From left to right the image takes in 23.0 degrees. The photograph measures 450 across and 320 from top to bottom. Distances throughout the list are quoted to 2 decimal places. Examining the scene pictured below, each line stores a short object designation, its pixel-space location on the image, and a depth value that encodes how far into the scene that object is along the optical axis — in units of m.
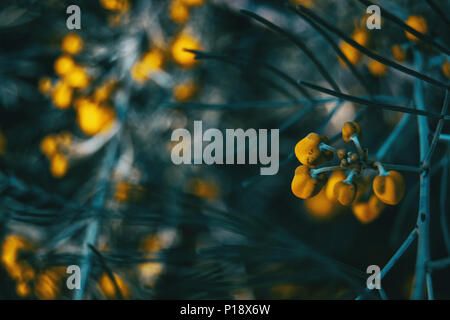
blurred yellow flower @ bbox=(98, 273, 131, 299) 0.37
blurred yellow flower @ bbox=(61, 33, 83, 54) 0.49
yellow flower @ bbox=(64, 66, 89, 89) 0.47
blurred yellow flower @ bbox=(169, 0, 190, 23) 0.46
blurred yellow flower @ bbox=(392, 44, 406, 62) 0.34
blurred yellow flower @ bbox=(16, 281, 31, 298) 0.39
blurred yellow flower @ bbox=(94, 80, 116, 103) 0.47
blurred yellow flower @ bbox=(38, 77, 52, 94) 0.52
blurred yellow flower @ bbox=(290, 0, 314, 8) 0.51
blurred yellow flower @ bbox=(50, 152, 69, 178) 0.50
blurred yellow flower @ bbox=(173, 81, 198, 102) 0.53
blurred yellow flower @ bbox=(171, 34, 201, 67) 0.44
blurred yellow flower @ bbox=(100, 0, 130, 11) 0.45
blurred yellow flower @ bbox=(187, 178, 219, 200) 0.63
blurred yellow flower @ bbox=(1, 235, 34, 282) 0.40
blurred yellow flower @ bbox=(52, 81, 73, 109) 0.47
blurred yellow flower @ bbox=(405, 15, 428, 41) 0.33
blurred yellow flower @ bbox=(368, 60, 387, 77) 0.37
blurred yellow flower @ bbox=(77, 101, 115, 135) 0.46
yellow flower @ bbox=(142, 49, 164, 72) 0.49
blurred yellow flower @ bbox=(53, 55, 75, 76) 0.48
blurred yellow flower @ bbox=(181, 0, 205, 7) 0.44
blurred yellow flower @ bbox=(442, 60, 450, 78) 0.33
